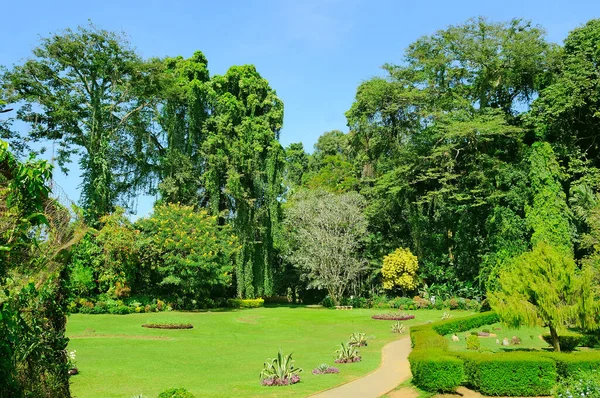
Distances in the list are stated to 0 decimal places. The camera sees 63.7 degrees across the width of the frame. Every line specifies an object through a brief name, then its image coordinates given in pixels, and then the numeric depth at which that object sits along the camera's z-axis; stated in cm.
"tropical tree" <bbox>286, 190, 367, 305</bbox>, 4347
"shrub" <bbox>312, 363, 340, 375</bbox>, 1602
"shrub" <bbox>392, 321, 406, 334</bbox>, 2758
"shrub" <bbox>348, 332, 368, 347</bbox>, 2194
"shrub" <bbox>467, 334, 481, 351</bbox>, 1961
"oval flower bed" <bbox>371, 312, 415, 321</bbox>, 3255
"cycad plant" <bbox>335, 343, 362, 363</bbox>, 1809
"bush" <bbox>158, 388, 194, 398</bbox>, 902
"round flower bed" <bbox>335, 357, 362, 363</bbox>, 1802
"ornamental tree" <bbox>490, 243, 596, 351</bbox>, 1686
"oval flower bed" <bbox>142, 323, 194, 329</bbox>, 2638
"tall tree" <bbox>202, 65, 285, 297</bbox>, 4253
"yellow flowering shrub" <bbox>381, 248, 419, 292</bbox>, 4250
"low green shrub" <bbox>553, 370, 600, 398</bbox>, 1144
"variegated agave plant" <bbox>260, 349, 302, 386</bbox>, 1430
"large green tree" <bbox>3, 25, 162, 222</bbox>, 3659
